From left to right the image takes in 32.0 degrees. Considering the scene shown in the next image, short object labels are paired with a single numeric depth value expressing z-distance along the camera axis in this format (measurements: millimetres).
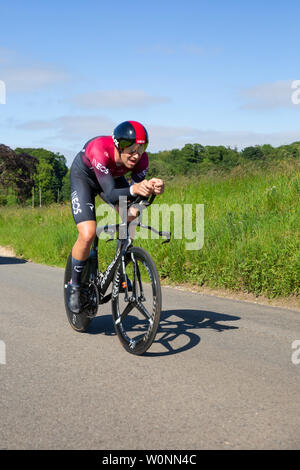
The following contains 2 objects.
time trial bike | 4316
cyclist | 4438
